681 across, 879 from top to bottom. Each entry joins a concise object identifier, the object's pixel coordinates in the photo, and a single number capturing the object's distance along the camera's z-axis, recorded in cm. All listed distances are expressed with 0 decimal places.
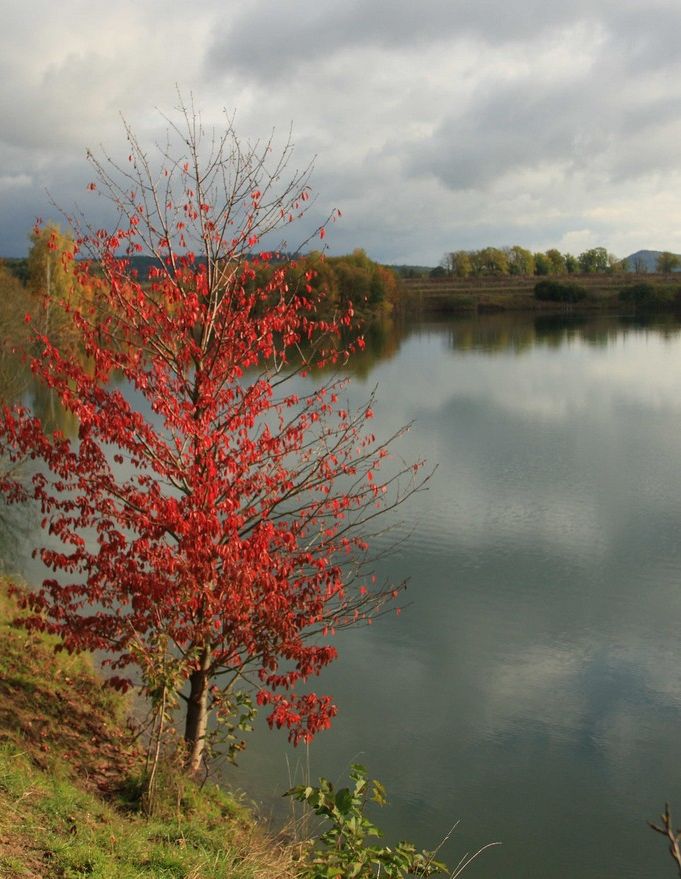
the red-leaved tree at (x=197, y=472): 688
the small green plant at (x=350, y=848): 504
